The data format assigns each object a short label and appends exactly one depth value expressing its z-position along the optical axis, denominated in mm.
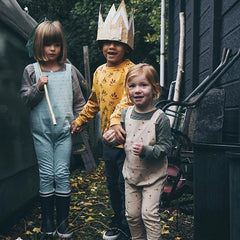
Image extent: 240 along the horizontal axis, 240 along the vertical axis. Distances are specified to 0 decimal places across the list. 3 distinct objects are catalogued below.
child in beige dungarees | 2385
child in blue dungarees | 2994
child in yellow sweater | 2934
